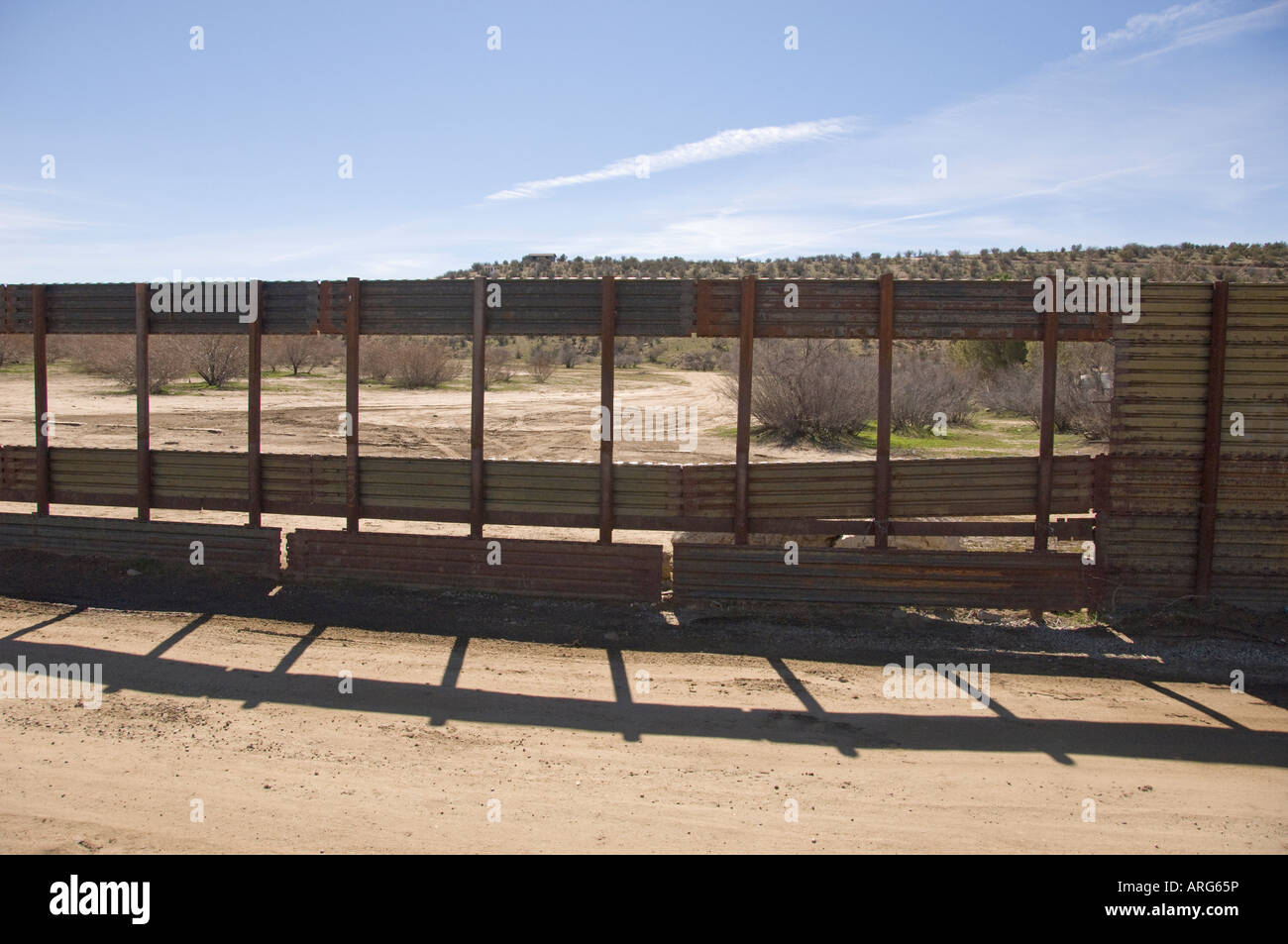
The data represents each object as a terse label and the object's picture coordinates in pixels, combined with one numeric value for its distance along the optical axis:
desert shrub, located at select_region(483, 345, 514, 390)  40.12
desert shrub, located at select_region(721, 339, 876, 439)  23.41
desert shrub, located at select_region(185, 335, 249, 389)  33.97
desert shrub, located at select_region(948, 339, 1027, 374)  31.55
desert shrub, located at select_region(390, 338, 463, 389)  36.19
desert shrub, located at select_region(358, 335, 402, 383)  37.38
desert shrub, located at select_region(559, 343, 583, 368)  49.38
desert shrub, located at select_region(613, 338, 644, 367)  53.31
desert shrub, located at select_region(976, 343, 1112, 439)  23.08
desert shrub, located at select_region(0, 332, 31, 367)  35.97
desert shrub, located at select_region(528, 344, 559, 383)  41.28
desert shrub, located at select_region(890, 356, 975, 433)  24.84
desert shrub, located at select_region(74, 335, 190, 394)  32.06
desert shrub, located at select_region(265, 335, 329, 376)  40.41
